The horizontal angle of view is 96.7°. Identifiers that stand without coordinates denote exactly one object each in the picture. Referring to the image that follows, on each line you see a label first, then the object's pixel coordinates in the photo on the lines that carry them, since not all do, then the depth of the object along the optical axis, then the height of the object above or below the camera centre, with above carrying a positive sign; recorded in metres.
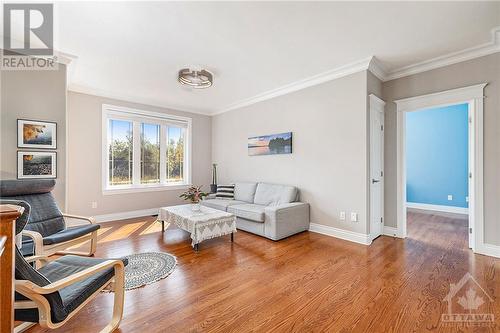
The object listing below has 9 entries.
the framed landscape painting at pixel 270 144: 4.33 +0.47
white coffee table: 3.04 -0.79
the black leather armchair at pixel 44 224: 2.25 -0.66
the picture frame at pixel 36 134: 2.88 +0.45
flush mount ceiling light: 3.48 +1.43
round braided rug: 2.24 -1.14
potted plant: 3.48 -0.45
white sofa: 3.48 -0.74
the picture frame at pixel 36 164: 2.88 +0.05
